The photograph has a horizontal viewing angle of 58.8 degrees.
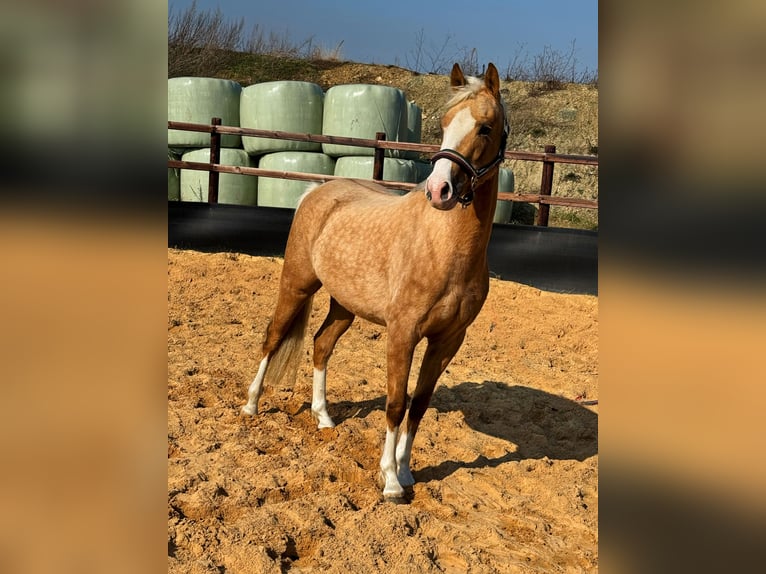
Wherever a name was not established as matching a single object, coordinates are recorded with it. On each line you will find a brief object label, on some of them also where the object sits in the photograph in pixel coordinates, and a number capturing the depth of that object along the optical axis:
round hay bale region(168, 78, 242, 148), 11.31
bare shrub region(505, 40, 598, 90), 19.73
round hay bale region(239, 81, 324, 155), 10.95
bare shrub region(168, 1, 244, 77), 19.27
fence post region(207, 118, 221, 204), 9.88
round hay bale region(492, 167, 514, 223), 11.62
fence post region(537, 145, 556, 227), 9.27
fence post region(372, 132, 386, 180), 9.68
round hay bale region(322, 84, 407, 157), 10.80
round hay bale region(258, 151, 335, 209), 10.55
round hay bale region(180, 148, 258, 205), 10.95
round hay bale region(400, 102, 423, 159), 11.65
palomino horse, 3.23
